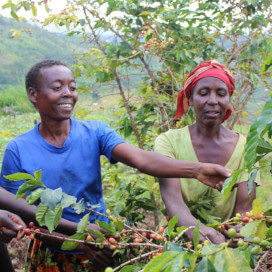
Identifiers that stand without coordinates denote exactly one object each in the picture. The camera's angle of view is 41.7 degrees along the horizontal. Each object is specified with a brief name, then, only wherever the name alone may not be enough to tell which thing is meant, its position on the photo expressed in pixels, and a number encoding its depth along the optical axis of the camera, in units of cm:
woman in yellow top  203
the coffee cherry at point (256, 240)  93
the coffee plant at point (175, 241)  78
